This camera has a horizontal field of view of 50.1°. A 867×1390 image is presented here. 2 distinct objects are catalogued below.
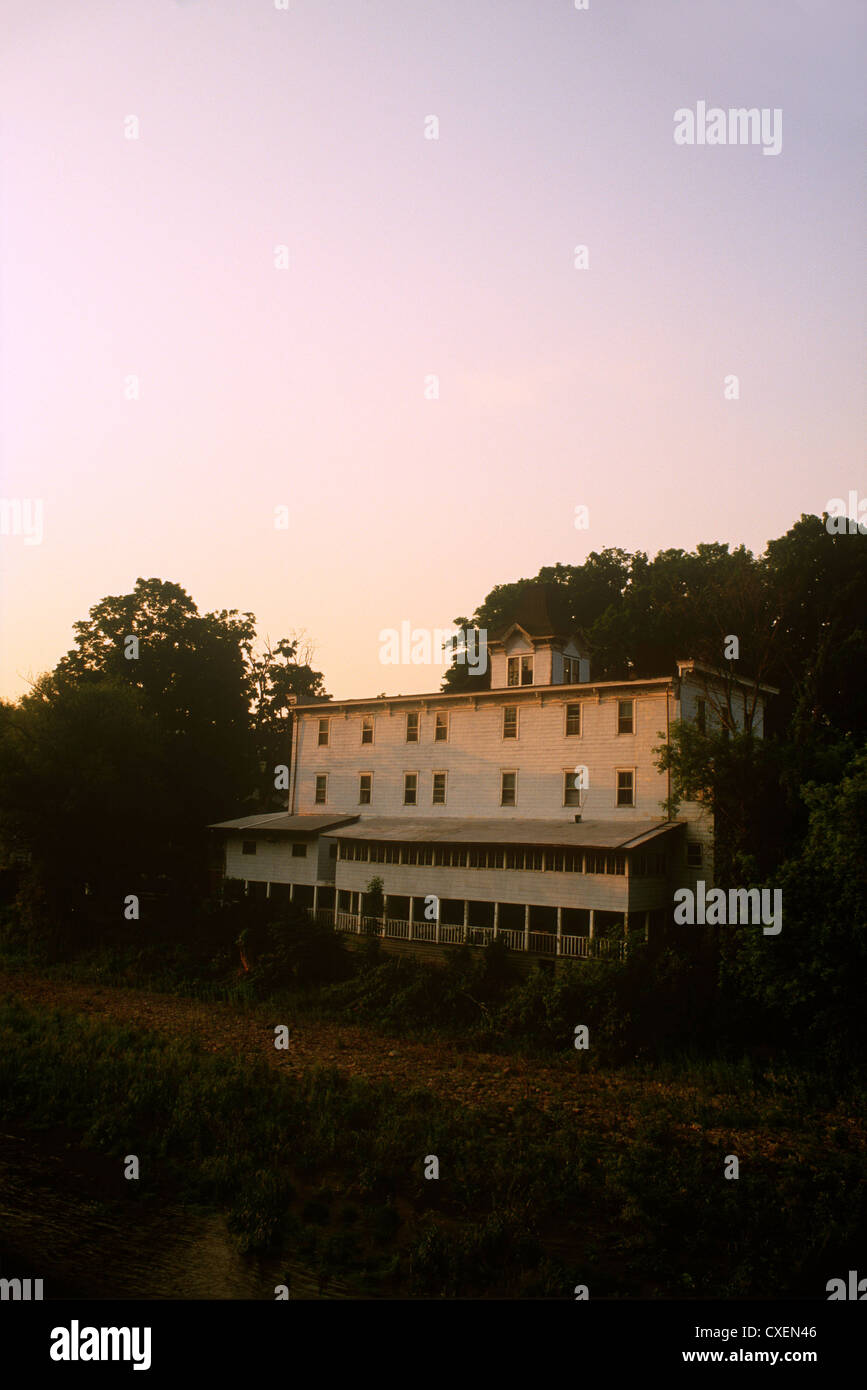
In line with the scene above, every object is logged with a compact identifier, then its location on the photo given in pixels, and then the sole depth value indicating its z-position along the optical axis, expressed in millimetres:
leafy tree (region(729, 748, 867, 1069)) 26031
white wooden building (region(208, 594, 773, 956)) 32812
